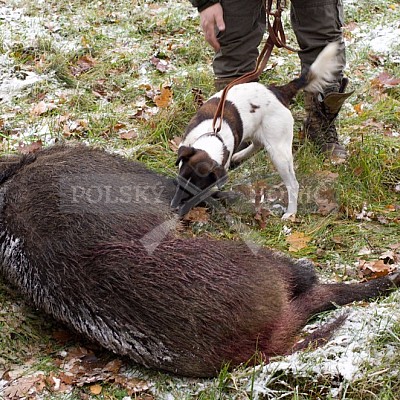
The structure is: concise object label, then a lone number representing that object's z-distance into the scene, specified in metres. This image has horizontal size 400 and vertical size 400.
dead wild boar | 2.94
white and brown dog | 4.32
